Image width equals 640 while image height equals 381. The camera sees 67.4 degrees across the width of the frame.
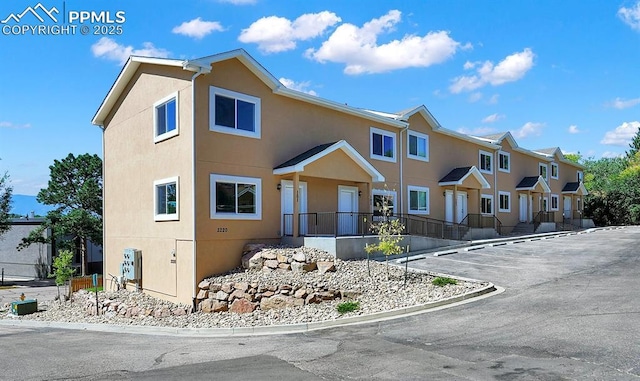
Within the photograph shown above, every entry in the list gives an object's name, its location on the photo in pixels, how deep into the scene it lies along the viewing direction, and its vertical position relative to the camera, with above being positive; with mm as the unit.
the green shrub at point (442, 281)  14117 -2339
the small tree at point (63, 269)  22672 -3048
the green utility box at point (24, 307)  20266 -4321
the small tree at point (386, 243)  14647 -1233
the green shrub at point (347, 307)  12517 -2727
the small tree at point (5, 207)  34156 -74
